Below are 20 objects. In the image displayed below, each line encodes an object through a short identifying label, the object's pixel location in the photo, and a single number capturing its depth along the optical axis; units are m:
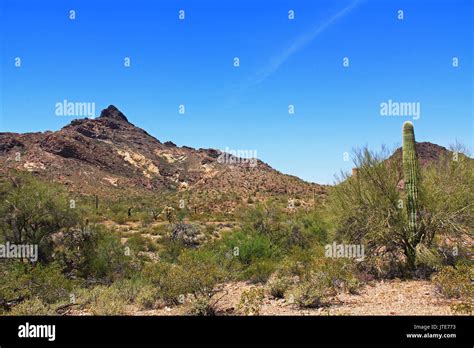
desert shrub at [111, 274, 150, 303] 10.83
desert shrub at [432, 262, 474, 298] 9.00
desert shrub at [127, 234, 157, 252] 20.16
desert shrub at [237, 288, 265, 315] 8.80
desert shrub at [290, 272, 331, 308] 9.42
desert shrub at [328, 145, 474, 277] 12.01
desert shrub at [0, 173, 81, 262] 14.03
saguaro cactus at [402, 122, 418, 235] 12.23
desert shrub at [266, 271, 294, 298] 10.51
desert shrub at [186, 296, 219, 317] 9.30
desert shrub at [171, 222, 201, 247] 21.25
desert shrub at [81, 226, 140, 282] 13.74
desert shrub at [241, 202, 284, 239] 18.62
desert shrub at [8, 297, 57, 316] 8.95
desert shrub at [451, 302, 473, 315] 7.33
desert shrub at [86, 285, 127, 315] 9.18
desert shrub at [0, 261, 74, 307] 10.48
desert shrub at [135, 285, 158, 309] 10.30
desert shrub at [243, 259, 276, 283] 12.56
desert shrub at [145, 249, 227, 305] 10.09
